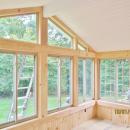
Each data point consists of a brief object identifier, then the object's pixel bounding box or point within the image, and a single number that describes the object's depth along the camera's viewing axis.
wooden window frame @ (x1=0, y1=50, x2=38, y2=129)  3.07
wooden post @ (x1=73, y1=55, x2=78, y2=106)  4.43
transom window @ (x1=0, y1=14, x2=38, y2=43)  3.10
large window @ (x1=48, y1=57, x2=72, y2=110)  3.92
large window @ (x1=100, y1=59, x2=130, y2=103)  4.71
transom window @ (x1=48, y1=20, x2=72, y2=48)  3.95
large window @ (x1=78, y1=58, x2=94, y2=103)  4.74
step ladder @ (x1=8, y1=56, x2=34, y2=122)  3.20
